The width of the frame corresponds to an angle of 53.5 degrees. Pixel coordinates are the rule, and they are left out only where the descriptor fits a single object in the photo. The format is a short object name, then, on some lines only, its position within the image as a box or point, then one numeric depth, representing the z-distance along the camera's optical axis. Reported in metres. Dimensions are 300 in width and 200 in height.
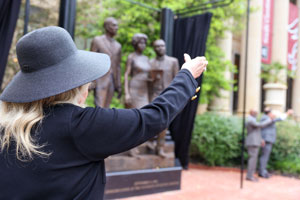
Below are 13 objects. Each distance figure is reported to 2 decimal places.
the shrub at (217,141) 9.89
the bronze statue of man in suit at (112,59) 5.84
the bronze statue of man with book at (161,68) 6.52
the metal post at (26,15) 5.18
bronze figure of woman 6.33
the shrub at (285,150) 9.52
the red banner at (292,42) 17.67
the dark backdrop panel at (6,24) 4.90
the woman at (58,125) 1.12
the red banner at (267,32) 15.67
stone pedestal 5.71
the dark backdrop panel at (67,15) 5.61
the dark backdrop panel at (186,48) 7.60
